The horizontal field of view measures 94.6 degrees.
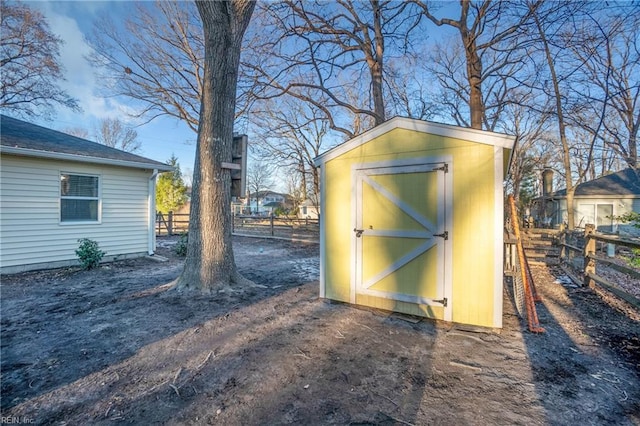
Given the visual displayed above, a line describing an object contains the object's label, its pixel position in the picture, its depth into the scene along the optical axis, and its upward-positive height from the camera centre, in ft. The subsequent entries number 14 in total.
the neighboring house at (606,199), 48.63 +3.01
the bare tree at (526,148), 65.57 +16.77
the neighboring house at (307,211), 125.36 +2.25
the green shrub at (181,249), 28.73 -3.32
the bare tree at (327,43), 31.07 +19.37
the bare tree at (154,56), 42.52 +24.16
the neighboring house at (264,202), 160.04 +8.31
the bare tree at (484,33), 27.50 +18.76
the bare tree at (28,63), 42.50 +23.10
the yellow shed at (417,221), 11.88 -0.22
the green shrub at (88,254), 21.99 -2.97
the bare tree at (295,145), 61.98 +16.73
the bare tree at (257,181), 146.92 +17.75
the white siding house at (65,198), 20.45 +1.32
